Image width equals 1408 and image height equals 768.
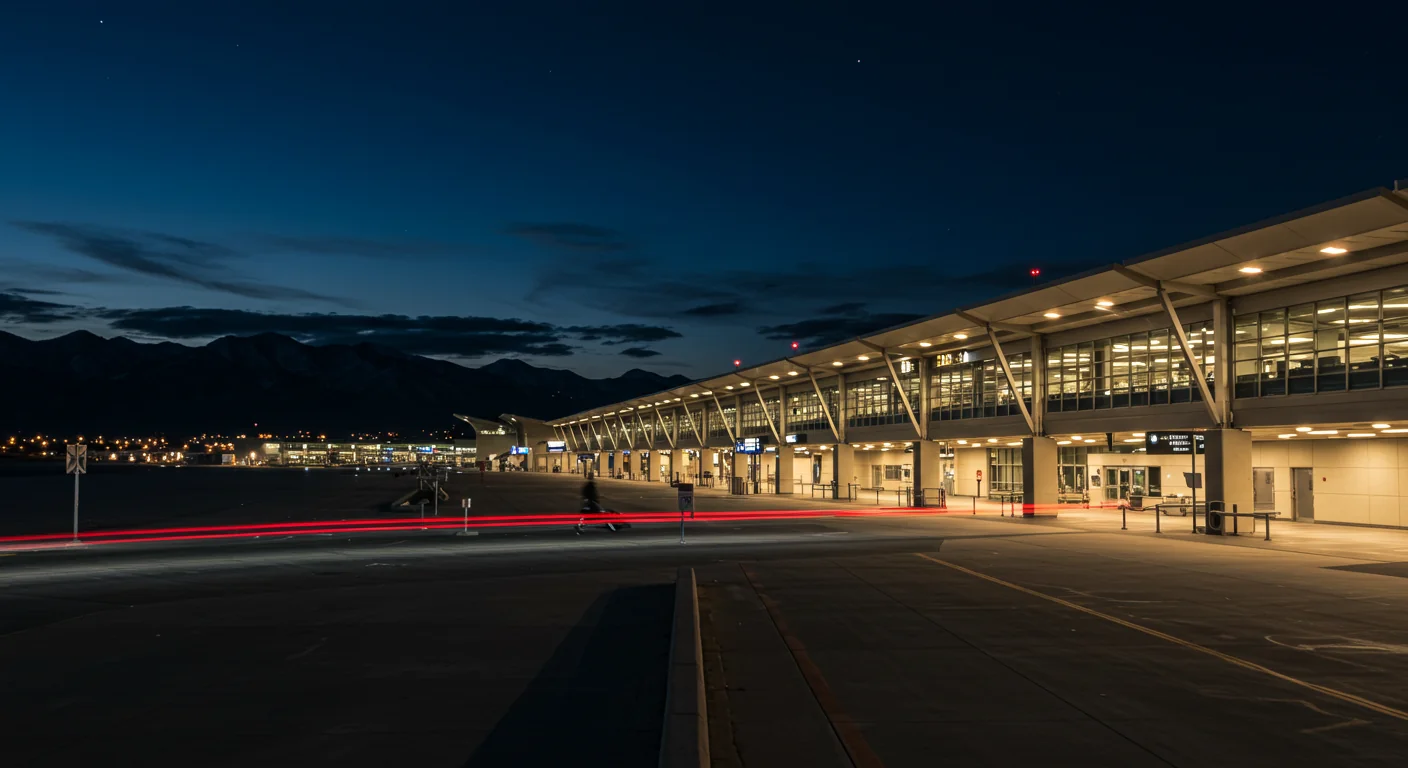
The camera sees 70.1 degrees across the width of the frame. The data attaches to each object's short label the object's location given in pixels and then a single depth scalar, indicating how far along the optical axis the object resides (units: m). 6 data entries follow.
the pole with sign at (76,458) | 29.23
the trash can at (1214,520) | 31.48
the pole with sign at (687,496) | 28.97
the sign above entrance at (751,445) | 67.88
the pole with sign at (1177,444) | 33.94
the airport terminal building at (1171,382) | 27.97
